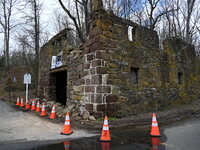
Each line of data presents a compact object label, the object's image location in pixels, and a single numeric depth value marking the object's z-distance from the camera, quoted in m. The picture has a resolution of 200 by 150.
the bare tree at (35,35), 15.87
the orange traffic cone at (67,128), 4.64
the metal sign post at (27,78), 10.84
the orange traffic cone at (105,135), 4.02
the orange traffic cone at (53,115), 6.83
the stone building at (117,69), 6.31
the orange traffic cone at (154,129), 4.39
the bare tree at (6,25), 21.11
